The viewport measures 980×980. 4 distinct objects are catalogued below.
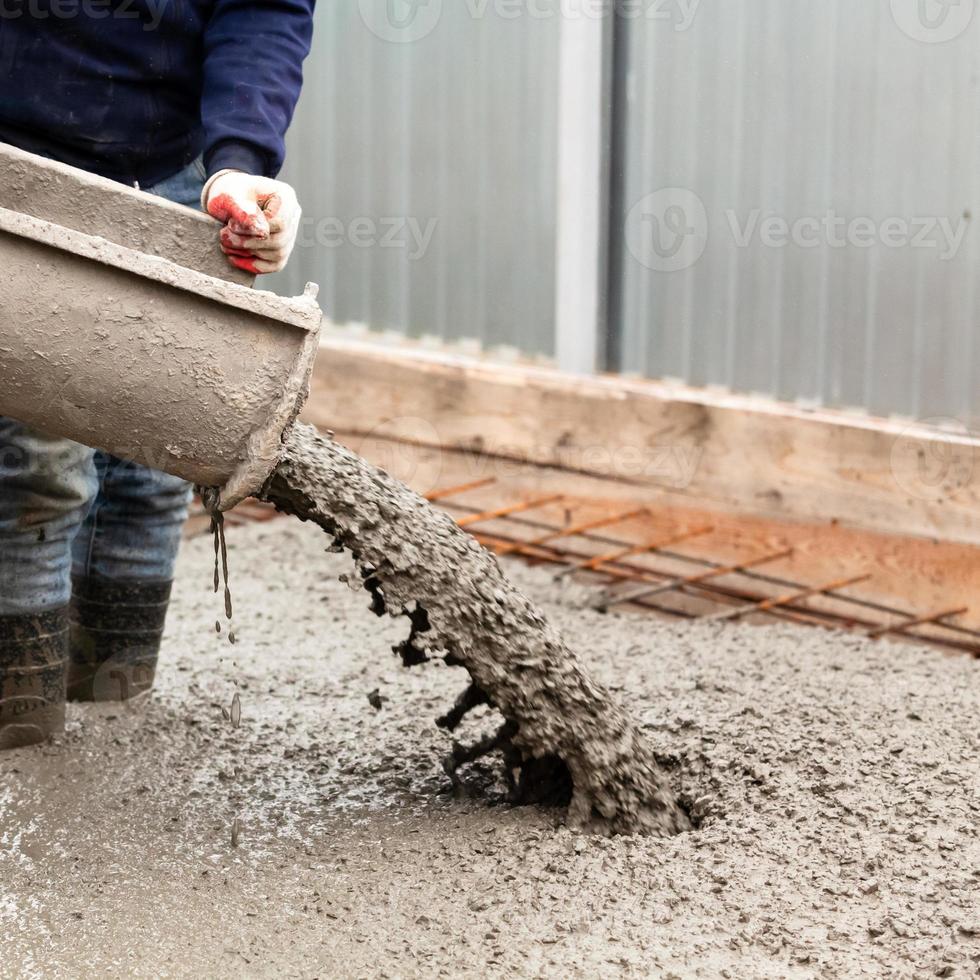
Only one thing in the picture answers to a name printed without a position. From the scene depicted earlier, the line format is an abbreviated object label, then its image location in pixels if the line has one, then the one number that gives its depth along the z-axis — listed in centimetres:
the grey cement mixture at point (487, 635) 426
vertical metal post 711
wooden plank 615
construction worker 432
